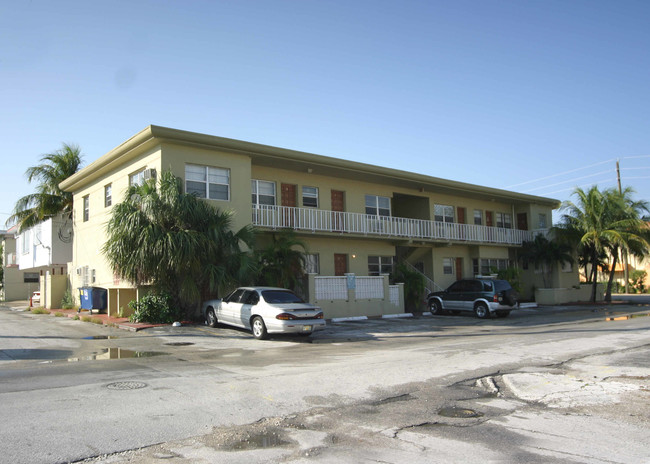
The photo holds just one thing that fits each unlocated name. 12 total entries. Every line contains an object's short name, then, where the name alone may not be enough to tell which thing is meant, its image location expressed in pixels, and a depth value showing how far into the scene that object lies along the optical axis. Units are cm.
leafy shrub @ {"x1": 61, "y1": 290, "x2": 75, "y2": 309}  2692
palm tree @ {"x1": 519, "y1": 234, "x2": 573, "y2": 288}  3257
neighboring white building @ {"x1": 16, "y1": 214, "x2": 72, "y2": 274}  2833
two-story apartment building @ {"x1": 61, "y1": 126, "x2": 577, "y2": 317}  2033
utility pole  4362
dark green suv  2297
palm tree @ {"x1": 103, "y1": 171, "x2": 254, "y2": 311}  1731
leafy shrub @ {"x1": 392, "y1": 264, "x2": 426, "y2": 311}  2533
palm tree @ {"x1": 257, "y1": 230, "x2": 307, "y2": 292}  2017
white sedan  1520
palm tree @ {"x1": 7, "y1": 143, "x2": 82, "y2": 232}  3120
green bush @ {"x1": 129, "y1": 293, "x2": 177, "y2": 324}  1838
